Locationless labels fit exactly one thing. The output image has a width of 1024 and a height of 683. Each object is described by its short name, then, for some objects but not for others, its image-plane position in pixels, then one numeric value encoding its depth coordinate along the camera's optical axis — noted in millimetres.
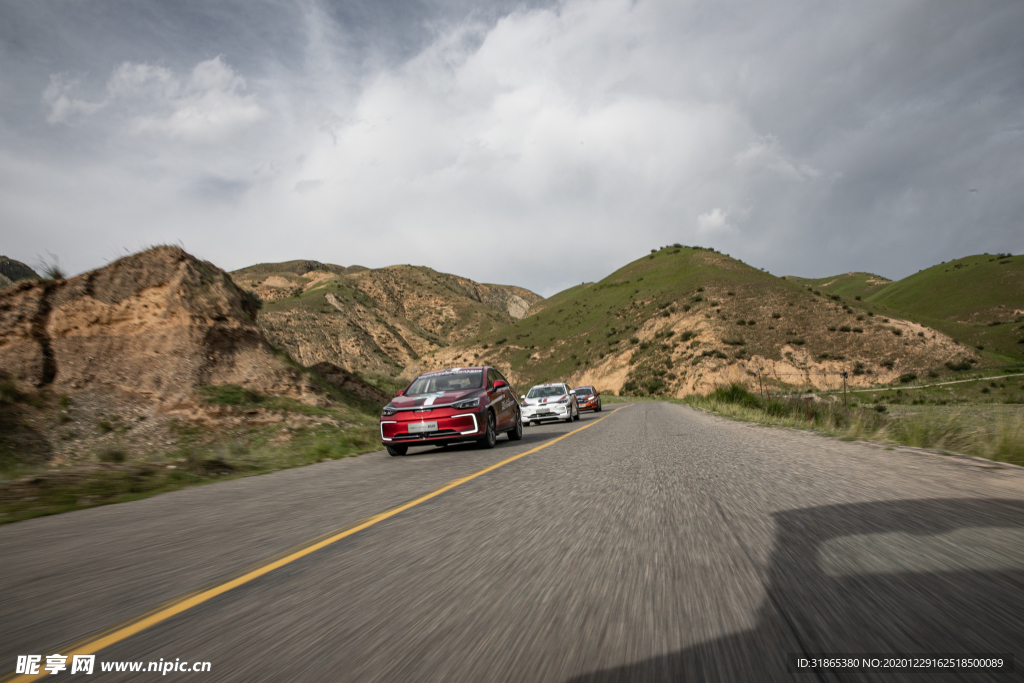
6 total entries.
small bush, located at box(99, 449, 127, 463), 10266
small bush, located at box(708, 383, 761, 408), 27145
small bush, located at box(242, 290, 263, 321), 22605
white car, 22609
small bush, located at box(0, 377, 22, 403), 14773
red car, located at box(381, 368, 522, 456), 11484
